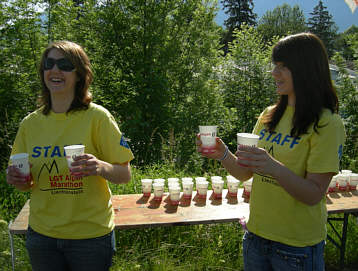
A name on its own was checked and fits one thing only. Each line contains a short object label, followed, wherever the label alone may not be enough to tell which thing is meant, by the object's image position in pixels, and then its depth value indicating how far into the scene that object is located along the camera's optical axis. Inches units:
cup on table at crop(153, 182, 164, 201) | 129.5
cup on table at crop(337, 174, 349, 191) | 143.8
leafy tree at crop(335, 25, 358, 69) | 284.5
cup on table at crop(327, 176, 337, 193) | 141.1
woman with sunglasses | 72.5
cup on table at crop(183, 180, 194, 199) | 131.4
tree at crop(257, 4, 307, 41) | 2148.1
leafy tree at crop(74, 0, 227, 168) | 249.0
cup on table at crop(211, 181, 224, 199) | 132.8
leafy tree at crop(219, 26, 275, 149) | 305.4
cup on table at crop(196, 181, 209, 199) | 132.4
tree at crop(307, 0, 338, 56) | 2208.8
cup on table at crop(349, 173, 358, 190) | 146.2
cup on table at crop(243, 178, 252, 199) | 136.0
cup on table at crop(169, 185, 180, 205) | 126.3
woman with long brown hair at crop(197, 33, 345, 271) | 63.9
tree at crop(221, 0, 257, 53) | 1707.7
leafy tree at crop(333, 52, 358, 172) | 252.4
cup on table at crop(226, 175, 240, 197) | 134.9
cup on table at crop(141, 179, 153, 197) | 135.7
